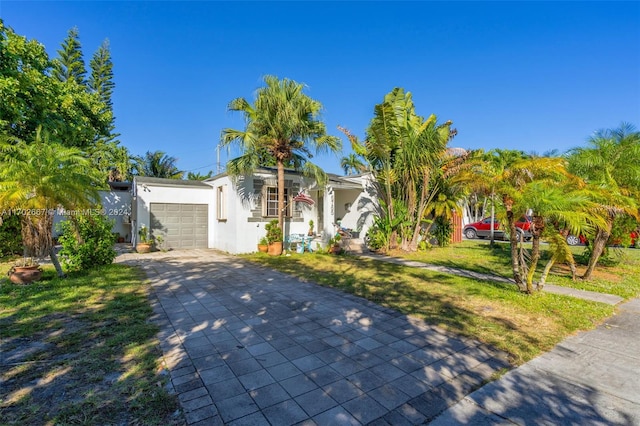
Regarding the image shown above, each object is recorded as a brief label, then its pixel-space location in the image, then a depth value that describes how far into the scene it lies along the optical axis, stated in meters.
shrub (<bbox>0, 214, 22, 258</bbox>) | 10.73
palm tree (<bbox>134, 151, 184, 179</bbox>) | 28.89
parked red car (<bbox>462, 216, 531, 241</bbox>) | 21.14
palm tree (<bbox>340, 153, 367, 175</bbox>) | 14.91
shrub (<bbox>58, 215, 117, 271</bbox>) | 7.96
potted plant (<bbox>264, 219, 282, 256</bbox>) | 12.01
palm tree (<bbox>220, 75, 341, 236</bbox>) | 10.89
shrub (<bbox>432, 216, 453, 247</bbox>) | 16.03
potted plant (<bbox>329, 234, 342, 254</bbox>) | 12.94
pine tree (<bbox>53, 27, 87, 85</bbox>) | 20.94
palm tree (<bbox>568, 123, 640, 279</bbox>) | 6.80
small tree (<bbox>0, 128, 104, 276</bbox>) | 6.41
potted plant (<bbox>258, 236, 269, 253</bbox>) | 12.35
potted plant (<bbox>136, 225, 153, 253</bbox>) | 12.43
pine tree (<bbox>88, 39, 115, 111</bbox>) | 23.30
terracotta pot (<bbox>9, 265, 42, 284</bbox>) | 6.93
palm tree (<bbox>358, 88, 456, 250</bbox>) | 12.08
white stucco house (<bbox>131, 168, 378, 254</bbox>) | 12.51
